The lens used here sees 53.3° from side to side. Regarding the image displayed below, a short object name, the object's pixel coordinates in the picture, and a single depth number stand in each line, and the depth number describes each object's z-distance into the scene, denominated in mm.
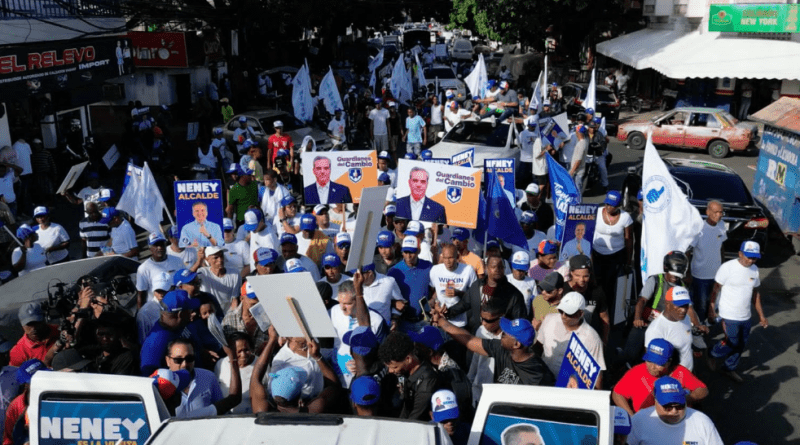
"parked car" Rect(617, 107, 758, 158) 21016
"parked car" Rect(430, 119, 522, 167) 15828
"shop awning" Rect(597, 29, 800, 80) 24531
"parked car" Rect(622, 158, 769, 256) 12062
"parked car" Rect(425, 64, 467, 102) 32072
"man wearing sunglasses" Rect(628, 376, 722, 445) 4825
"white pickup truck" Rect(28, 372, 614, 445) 3949
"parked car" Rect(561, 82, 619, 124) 25516
